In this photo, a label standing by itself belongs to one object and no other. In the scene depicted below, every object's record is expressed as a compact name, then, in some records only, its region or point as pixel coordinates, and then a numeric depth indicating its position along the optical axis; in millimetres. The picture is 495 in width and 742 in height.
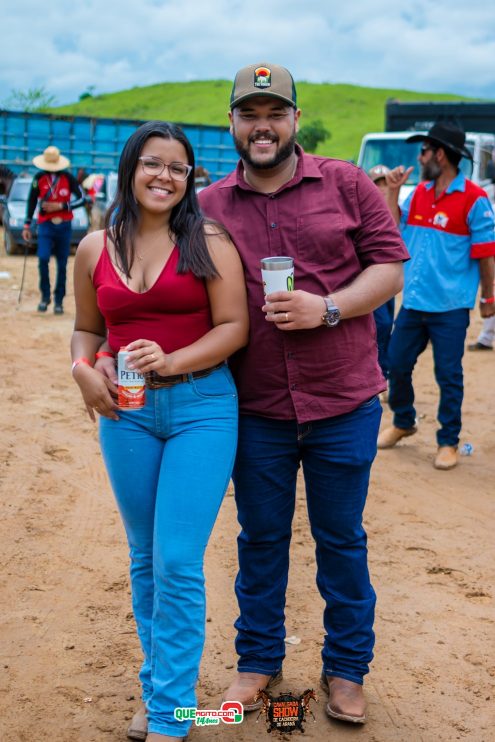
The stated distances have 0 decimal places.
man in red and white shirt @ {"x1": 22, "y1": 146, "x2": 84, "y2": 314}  11461
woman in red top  2809
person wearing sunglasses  6051
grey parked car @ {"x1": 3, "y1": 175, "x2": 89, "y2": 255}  17859
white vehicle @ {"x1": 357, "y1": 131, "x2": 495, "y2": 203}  15851
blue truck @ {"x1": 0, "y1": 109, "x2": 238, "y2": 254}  26516
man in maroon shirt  2984
